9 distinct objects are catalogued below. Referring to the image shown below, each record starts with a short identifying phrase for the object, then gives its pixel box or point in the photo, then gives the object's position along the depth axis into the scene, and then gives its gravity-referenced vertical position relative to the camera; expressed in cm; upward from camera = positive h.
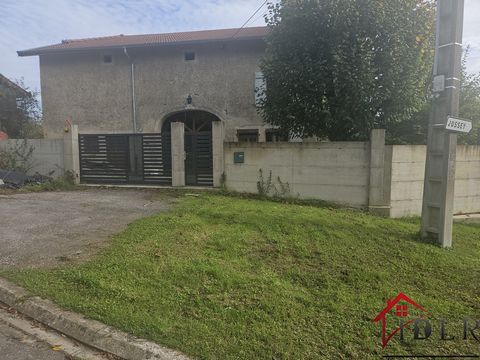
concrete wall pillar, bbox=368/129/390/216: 712 -52
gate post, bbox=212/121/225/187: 880 +6
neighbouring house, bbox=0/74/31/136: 1728 +231
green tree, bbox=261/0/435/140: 706 +211
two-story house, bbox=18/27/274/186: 1360 +309
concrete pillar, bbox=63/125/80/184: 1009 -2
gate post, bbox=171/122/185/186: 910 -3
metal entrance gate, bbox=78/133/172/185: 953 -18
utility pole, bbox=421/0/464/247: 471 +37
